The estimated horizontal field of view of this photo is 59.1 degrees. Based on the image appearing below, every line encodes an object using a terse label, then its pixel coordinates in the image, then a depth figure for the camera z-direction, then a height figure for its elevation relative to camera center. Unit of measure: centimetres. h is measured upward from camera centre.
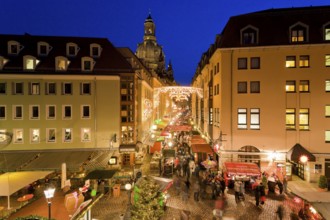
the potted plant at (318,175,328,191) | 2297 -600
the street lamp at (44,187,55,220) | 1240 -366
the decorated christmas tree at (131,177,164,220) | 1320 -439
